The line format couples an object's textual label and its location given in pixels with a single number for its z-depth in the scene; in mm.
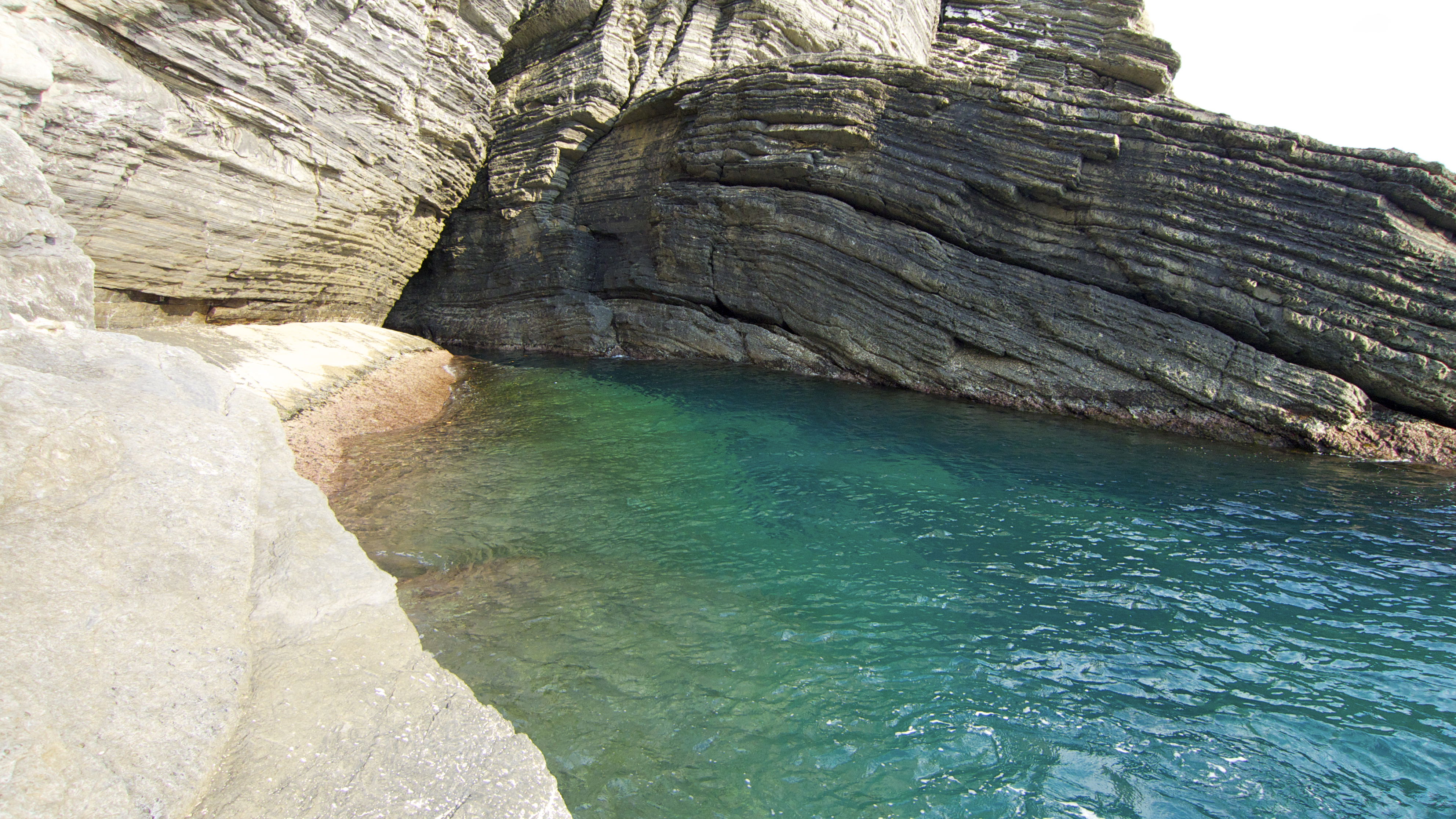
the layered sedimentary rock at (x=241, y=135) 9734
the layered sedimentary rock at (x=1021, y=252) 11797
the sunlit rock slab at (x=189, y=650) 2939
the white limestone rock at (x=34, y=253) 5941
